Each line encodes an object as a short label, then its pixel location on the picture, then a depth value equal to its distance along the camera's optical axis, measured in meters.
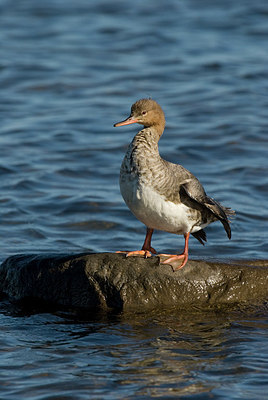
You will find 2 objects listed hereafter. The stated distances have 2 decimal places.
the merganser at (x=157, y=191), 13.38
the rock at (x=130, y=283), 13.84
